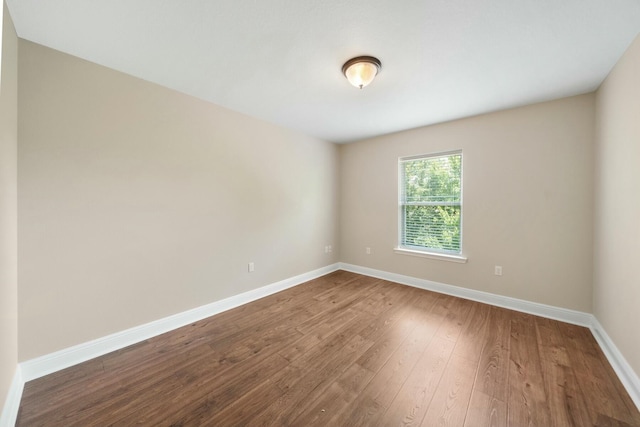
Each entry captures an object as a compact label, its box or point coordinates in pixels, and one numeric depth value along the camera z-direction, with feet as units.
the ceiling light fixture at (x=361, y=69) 6.31
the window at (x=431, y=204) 11.10
